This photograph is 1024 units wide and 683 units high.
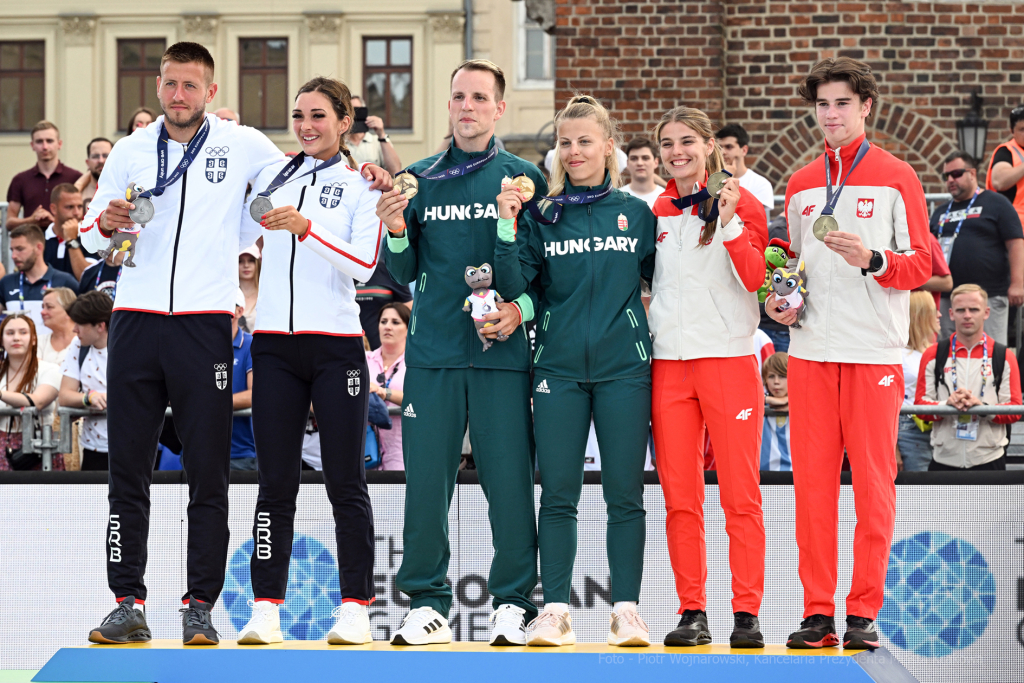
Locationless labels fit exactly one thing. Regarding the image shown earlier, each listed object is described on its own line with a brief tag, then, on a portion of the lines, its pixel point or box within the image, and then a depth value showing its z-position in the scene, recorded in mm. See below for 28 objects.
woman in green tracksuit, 9102
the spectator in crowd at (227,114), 14517
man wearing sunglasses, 16828
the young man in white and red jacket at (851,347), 9141
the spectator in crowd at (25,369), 14102
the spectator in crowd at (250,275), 16031
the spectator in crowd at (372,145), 17484
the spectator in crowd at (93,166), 19891
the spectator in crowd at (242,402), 13102
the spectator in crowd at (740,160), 16016
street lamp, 19906
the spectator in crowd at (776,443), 13164
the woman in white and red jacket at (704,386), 9180
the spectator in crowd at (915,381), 13367
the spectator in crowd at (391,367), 13469
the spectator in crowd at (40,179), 20819
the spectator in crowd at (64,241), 18703
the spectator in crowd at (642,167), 15289
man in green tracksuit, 9258
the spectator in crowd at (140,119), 19078
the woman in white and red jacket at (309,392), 9398
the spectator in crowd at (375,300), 15992
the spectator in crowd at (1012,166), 17656
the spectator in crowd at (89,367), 13359
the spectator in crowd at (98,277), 16547
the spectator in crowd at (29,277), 17656
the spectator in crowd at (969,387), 12789
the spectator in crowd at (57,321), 16172
